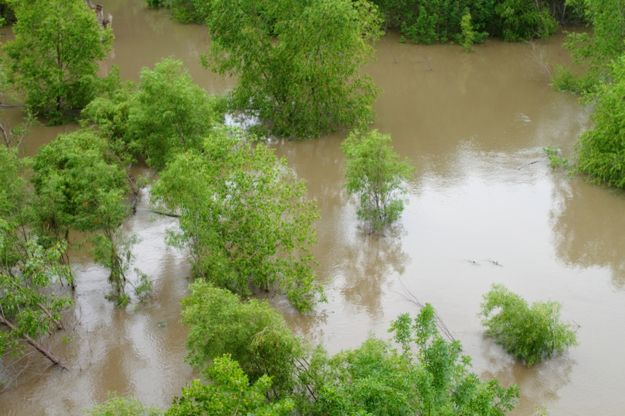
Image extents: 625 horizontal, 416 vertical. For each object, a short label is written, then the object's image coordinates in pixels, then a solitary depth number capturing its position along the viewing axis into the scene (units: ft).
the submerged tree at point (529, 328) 46.26
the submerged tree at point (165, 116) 62.03
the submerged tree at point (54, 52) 76.84
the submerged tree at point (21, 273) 44.68
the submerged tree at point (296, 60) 71.82
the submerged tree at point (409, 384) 34.14
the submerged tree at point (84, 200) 50.72
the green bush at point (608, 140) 64.64
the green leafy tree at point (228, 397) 32.65
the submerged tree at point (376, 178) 59.77
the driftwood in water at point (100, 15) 100.23
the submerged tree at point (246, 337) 40.16
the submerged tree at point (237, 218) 49.83
